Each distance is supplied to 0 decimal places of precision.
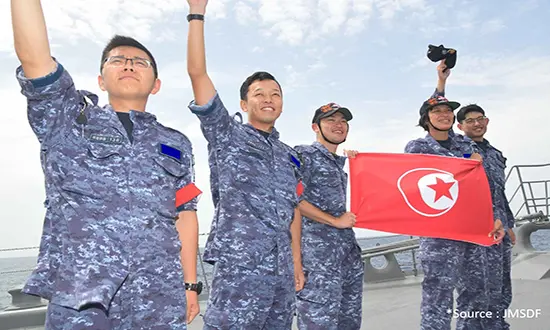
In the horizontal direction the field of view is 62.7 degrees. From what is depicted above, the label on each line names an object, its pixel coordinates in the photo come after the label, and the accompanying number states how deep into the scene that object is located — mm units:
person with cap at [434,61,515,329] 3518
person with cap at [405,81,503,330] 3115
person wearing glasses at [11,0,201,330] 1435
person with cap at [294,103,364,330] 2795
